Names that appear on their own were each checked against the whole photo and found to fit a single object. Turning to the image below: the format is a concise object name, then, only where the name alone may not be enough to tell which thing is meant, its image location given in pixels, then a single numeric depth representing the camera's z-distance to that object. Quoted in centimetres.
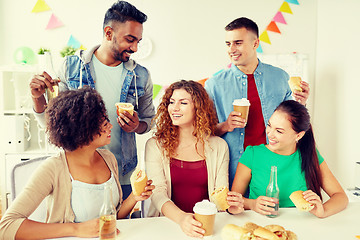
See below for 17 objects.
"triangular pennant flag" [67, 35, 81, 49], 419
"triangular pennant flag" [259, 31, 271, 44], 442
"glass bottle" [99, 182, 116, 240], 127
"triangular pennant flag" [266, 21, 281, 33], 440
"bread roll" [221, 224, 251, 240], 124
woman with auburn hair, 192
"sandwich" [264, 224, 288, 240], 125
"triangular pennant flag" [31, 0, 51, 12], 412
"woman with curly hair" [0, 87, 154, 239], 134
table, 138
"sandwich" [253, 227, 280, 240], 121
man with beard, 200
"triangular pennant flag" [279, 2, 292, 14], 439
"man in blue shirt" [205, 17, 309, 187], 222
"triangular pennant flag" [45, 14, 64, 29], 417
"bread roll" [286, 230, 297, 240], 129
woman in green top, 181
